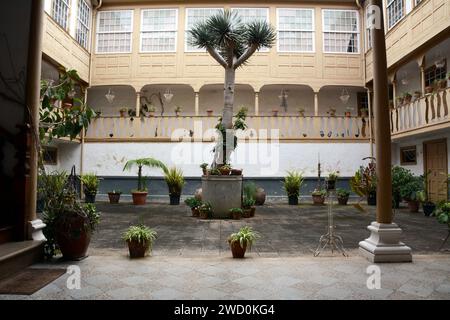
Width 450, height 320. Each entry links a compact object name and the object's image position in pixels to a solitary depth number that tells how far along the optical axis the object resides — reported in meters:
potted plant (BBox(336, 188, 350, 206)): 11.45
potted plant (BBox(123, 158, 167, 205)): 11.20
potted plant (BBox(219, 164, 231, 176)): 8.19
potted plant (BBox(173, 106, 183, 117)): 13.29
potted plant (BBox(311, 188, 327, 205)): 11.57
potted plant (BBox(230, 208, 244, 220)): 7.93
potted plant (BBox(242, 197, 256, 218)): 8.32
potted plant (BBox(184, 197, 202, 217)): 8.38
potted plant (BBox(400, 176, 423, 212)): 9.65
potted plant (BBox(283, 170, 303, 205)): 11.41
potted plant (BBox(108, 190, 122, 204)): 11.55
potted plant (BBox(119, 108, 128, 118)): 13.41
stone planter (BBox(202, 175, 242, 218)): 8.12
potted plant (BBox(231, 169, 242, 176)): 8.35
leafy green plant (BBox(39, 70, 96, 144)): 4.72
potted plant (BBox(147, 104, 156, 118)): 13.39
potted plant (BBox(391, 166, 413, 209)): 10.18
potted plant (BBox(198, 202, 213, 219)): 7.95
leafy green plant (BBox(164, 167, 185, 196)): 11.05
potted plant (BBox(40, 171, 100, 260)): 3.97
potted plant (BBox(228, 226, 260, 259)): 4.15
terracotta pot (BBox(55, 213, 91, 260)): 3.96
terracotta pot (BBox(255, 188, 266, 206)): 10.92
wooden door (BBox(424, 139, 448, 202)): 10.14
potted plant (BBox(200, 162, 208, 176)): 9.04
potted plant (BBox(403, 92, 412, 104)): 11.07
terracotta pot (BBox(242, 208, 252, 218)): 8.22
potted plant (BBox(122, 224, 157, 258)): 4.12
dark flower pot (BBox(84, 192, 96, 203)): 11.39
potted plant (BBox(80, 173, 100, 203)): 11.30
